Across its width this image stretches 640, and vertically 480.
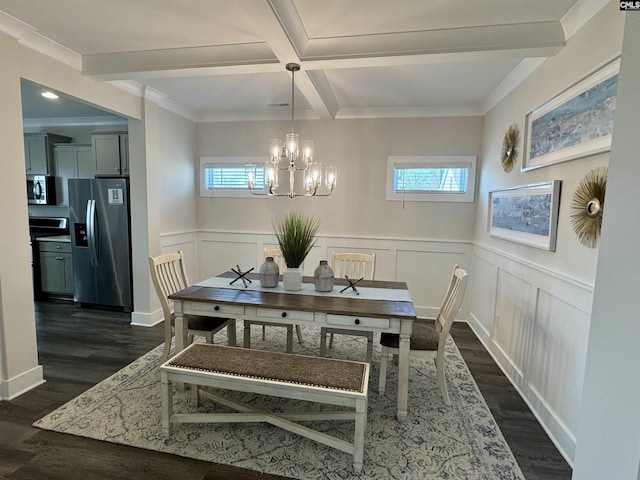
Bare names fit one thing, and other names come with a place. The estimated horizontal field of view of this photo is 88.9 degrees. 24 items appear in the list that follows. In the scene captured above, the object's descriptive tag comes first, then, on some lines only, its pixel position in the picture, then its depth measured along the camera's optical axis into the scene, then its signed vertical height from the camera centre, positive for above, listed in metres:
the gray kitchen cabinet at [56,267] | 4.55 -0.91
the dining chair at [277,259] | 3.42 -0.54
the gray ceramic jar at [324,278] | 2.62 -0.55
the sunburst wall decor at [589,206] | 1.79 +0.06
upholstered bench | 1.79 -0.99
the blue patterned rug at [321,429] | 1.85 -1.44
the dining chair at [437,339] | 2.33 -0.95
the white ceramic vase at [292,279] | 2.64 -0.57
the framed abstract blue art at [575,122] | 1.74 +0.60
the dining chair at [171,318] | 2.66 -0.93
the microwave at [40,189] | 4.84 +0.20
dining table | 2.20 -0.68
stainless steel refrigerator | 4.05 -0.47
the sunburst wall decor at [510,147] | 2.94 +0.63
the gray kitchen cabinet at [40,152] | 4.77 +0.73
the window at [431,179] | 4.04 +0.43
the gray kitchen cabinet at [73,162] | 4.76 +0.60
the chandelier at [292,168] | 2.60 +0.35
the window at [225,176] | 4.59 +0.44
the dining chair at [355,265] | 3.37 -0.57
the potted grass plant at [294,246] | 2.54 -0.29
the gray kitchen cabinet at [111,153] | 4.32 +0.68
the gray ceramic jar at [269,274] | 2.71 -0.55
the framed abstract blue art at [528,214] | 2.25 +0.01
